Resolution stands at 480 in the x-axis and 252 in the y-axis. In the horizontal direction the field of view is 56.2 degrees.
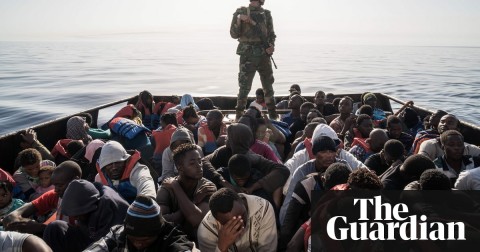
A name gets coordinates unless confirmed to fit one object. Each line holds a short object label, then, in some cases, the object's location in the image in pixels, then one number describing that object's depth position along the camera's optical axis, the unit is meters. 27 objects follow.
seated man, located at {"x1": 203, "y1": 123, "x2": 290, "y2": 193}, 3.72
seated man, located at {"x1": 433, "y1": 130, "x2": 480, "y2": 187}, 4.20
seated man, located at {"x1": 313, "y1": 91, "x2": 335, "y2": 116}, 8.20
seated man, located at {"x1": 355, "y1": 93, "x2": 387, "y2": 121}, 7.72
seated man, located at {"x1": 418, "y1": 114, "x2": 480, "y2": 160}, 4.44
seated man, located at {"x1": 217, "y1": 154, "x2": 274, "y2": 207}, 3.60
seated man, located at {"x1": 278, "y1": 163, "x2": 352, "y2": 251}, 3.20
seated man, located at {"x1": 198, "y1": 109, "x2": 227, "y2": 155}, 5.66
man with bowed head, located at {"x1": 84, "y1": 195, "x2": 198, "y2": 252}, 2.61
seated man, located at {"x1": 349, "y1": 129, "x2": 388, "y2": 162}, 4.76
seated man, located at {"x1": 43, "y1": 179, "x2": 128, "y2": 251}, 3.02
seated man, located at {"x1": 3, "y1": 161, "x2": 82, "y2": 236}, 3.48
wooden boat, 5.56
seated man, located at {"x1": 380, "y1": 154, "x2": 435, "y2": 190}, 3.49
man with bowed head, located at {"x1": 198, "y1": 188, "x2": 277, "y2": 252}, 2.77
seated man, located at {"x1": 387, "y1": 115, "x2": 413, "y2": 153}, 5.38
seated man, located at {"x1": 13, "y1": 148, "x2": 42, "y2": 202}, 4.57
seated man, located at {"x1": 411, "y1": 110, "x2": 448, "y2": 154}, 5.08
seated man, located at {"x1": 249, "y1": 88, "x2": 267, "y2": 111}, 8.52
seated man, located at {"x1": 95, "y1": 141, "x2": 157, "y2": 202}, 3.91
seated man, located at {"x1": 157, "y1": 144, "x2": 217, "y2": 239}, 3.37
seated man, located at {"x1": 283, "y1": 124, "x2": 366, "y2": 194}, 4.23
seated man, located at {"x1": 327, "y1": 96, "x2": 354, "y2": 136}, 6.55
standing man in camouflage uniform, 6.95
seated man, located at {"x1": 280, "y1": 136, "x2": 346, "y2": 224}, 3.82
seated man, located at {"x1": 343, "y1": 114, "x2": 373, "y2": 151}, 5.61
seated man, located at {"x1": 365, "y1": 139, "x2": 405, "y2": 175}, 4.04
